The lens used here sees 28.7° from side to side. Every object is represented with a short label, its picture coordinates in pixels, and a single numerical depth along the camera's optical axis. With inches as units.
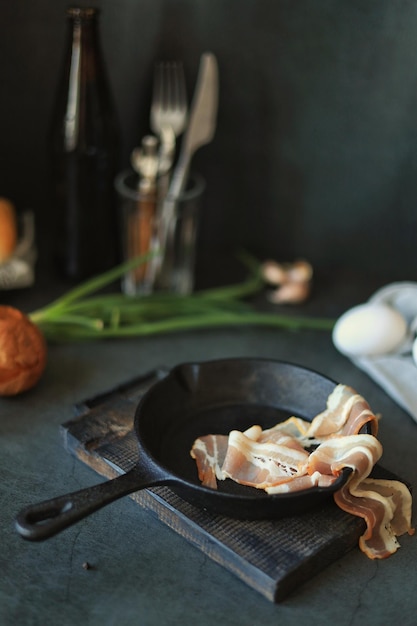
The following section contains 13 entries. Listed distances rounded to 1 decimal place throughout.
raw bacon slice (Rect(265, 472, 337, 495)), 34.0
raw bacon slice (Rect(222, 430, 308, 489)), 35.4
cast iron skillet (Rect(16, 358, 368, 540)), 32.1
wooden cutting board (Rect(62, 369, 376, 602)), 31.6
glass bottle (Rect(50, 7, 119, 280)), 49.7
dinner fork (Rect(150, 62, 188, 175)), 54.4
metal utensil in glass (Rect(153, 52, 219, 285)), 51.9
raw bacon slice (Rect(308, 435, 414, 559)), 34.0
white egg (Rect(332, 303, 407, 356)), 45.6
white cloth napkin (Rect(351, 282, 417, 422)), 44.3
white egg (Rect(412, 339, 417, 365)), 43.4
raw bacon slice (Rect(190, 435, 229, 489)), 36.1
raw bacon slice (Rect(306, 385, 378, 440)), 36.2
